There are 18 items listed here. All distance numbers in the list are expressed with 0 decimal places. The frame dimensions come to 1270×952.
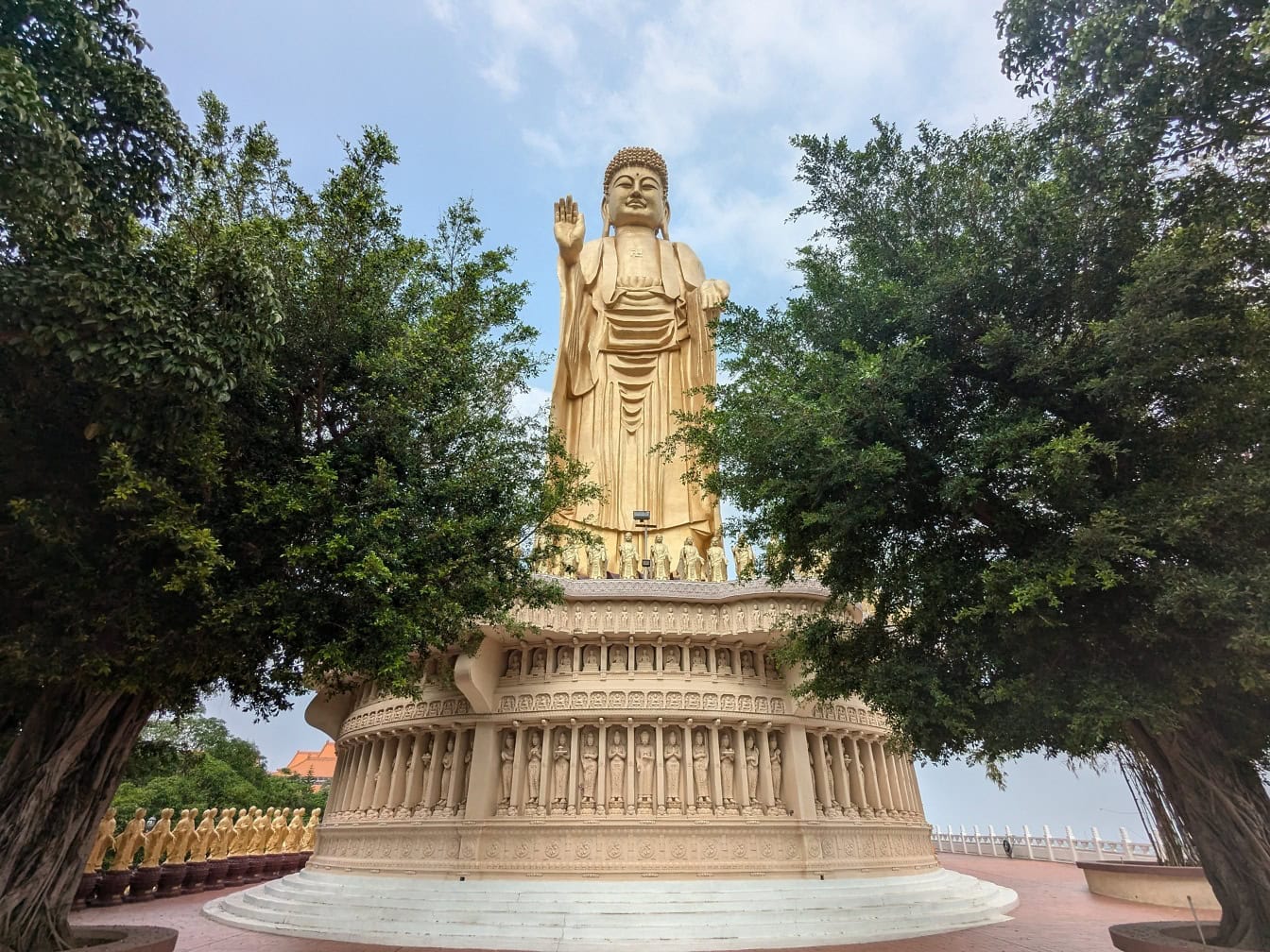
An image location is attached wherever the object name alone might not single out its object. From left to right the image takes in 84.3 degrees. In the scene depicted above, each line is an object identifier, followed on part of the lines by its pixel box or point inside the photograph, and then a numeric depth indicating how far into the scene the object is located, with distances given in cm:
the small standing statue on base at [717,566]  1541
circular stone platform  1035
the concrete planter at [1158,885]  1133
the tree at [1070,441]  593
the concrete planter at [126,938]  592
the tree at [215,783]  2712
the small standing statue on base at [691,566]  1484
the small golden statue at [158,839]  1471
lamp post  1616
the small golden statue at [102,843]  1380
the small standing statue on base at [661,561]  1538
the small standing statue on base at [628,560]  1527
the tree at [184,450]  518
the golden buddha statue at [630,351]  1836
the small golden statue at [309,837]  2092
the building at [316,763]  6275
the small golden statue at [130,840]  1389
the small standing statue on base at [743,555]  1467
